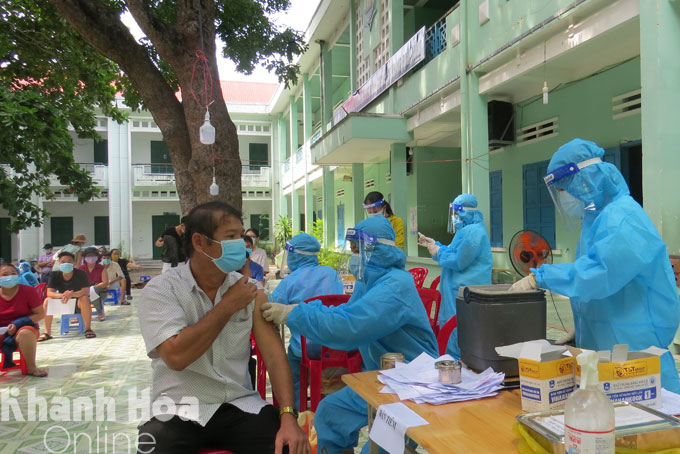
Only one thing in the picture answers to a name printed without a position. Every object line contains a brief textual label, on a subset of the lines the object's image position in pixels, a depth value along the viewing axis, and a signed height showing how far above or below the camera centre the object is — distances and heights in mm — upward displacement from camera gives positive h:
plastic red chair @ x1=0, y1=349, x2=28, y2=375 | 4624 -1326
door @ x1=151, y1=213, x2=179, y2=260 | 21328 +269
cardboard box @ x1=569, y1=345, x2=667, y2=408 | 1255 -406
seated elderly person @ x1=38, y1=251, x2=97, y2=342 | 6512 -786
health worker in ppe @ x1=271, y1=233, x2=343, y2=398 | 3537 -433
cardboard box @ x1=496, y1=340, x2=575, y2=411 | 1300 -423
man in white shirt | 1793 -491
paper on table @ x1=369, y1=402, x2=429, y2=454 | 1318 -569
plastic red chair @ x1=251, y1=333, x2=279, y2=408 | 3083 -970
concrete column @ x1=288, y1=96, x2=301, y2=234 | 17422 +2879
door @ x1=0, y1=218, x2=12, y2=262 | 19375 -357
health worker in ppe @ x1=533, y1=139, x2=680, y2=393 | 1735 -224
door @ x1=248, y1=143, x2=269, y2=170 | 22422 +3524
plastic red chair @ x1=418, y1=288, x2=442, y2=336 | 3622 -547
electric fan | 3955 -229
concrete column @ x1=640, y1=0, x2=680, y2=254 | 3908 +855
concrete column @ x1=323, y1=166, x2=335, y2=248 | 13359 +571
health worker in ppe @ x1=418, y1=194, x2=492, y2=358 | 3824 -301
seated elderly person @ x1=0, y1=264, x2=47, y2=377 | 4566 -831
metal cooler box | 1585 -323
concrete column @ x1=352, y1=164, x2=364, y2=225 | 11438 +922
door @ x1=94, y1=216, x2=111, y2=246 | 20500 +16
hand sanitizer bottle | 979 -407
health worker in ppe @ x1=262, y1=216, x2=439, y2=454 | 1964 -400
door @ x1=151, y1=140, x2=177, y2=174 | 20864 +3305
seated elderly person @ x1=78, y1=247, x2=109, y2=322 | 7602 -719
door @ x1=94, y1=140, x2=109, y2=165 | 20531 +3348
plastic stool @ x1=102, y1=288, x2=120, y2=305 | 9347 -1284
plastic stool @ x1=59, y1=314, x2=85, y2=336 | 6669 -1295
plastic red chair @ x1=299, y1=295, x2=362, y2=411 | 2879 -825
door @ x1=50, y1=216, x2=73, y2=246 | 19984 +61
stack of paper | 1501 -522
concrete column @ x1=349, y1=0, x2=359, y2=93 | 10961 +4515
